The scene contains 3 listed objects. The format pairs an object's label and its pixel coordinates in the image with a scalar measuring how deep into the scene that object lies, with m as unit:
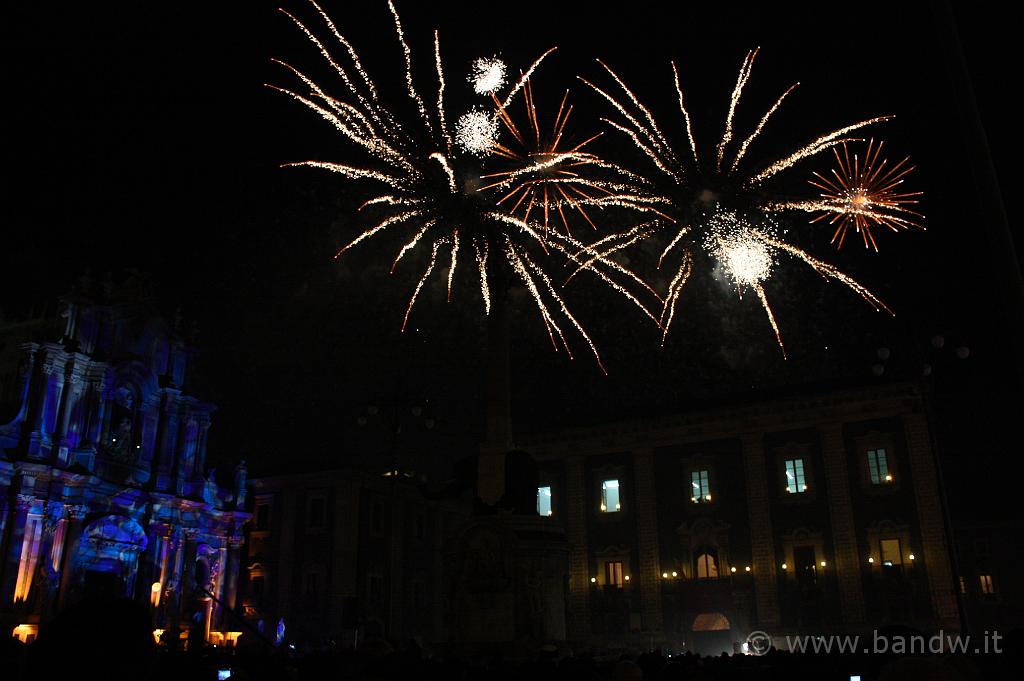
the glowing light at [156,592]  39.53
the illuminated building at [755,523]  40.56
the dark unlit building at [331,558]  44.53
